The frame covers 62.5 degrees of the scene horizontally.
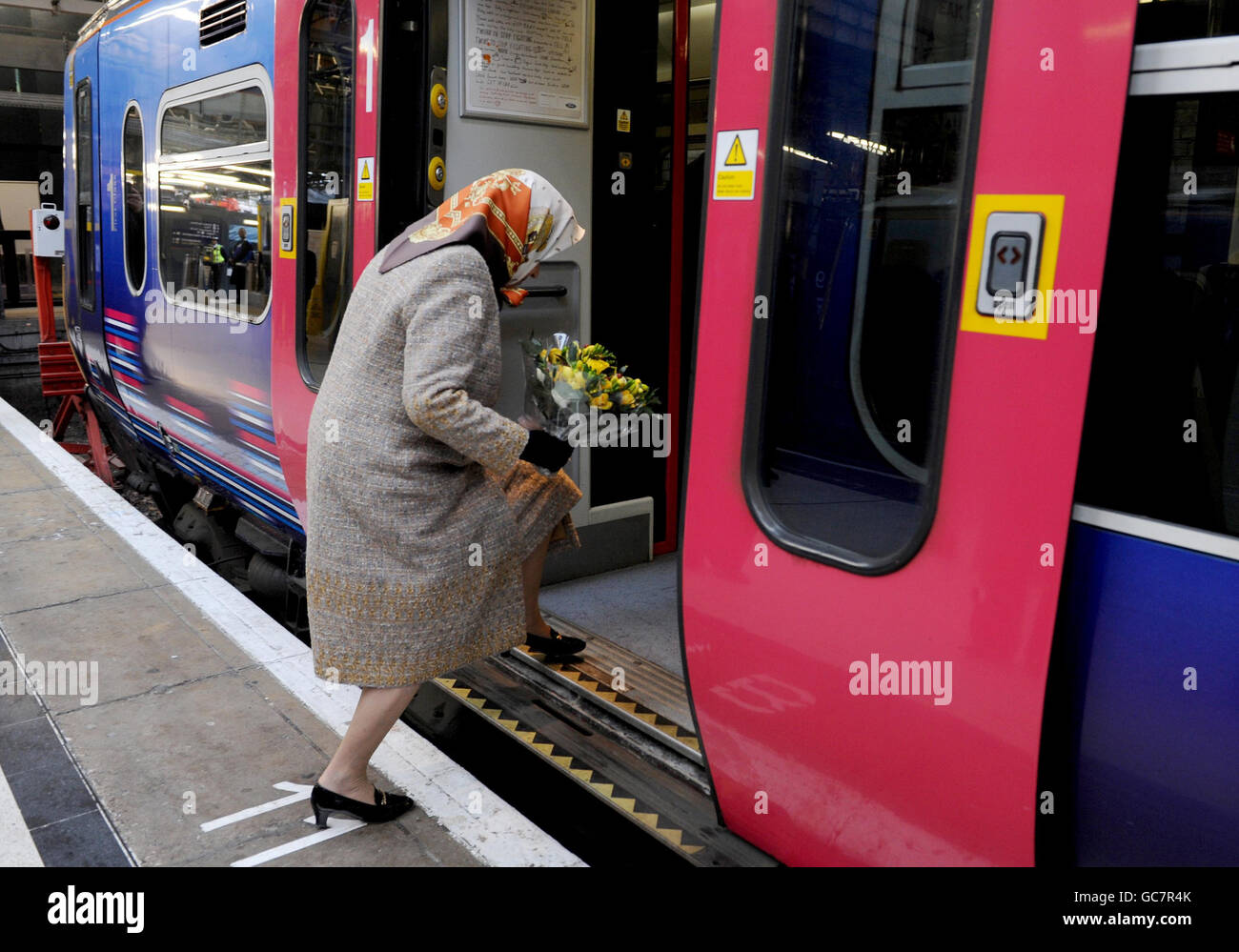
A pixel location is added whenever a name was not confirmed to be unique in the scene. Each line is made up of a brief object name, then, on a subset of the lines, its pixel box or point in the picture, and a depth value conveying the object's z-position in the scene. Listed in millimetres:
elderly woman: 2172
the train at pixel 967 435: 1450
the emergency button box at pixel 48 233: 8266
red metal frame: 8375
